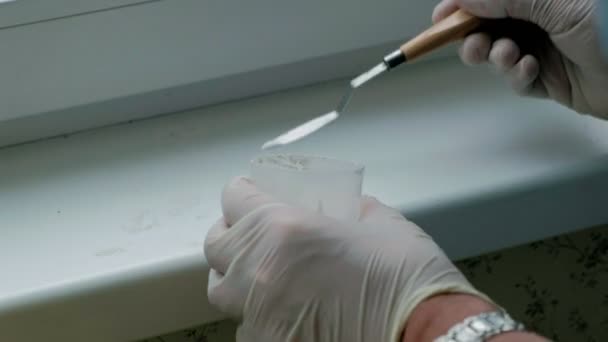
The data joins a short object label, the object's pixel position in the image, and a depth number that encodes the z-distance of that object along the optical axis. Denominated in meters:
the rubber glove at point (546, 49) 1.02
